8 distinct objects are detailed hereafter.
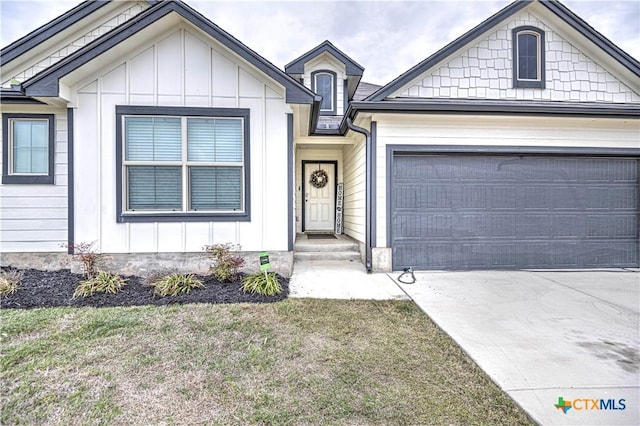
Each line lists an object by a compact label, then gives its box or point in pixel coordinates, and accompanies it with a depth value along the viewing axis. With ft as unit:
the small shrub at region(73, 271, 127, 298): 14.27
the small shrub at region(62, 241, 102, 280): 15.79
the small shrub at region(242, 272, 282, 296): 14.82
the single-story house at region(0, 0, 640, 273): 16.78
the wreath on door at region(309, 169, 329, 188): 31.89
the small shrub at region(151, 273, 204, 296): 14.56
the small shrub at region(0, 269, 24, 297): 13.96
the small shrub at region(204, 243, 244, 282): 16.19
